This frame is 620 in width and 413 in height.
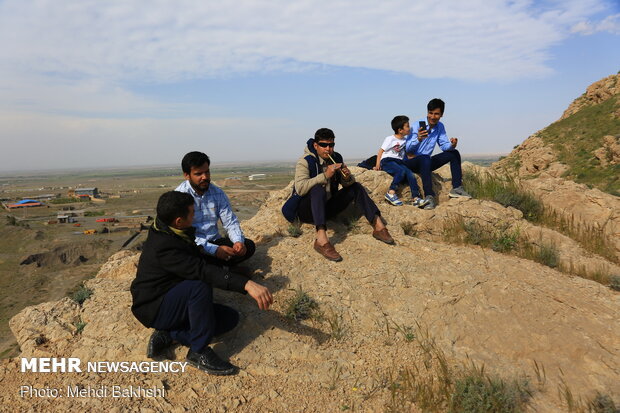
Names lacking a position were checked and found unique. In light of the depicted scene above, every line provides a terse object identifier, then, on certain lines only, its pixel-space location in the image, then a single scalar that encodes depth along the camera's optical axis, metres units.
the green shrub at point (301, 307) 4.05
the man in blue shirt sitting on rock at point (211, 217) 4.04
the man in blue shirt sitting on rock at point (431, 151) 6.71
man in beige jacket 4.97
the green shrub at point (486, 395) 2.77
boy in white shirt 6.67
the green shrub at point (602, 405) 2.77
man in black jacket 3.13
